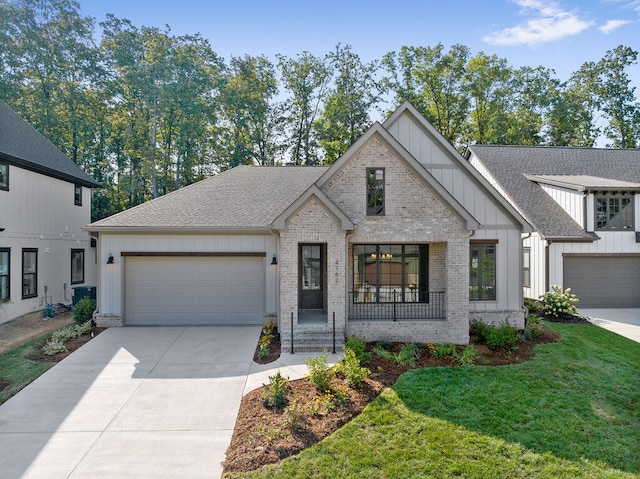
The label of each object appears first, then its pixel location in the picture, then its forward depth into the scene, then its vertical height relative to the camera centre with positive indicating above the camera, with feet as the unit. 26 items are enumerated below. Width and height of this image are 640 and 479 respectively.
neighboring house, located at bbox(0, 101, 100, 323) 42.34 +2.91
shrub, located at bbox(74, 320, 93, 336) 35.32 -8.28
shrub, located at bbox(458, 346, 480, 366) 27.84 -8.88
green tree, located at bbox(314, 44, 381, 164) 101.91 +39.28
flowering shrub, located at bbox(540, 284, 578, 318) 41.73 -6.91
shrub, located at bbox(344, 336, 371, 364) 27.43 -8.19
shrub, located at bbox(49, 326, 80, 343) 33.25 -8.51
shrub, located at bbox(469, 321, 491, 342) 33.17 -8.09
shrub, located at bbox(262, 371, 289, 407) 21.65 -9.02
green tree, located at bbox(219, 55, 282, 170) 99.60 +36.53
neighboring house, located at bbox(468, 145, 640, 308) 47.55 +0.04
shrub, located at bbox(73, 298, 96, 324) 38.42 -7.24
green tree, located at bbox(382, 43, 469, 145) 100.99 +45.63
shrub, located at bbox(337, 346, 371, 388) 23.32 -8.36
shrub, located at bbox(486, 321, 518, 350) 31.01 -8.14
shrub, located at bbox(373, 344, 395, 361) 28.70 -8.83
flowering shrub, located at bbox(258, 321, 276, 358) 30.30 -8.63
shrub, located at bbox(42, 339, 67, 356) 30.66 -8.90
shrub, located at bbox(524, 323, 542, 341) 33.68 -8.44
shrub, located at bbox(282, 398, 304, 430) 19.34 -9.31
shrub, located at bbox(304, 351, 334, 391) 22.66 -8.29
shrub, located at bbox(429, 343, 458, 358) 29.43 -8.81
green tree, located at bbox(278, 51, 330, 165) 104.37 +42.26
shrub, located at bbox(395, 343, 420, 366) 27.99 -8.90
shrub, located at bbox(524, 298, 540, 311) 43.86 -7.47
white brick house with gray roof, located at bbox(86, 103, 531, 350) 32.09 -0.96
